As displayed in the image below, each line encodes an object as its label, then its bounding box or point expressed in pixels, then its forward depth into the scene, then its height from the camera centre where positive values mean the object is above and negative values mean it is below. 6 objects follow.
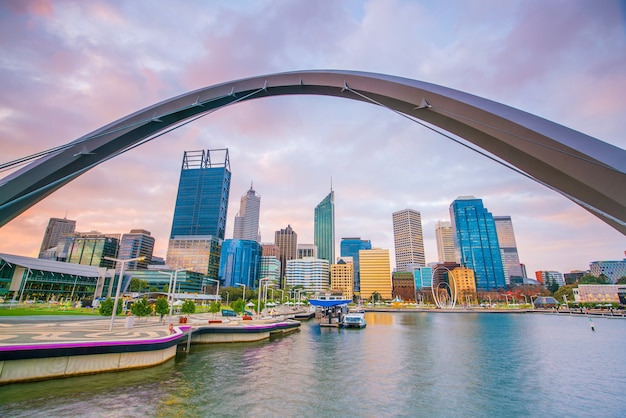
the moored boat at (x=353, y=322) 48.16 -4.17
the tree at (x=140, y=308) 27.06 -1.39
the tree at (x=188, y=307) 34.56 -1.53
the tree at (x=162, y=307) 30.09 -1.35
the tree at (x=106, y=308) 27.86 -1.40
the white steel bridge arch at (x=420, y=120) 4.69 +3.62
